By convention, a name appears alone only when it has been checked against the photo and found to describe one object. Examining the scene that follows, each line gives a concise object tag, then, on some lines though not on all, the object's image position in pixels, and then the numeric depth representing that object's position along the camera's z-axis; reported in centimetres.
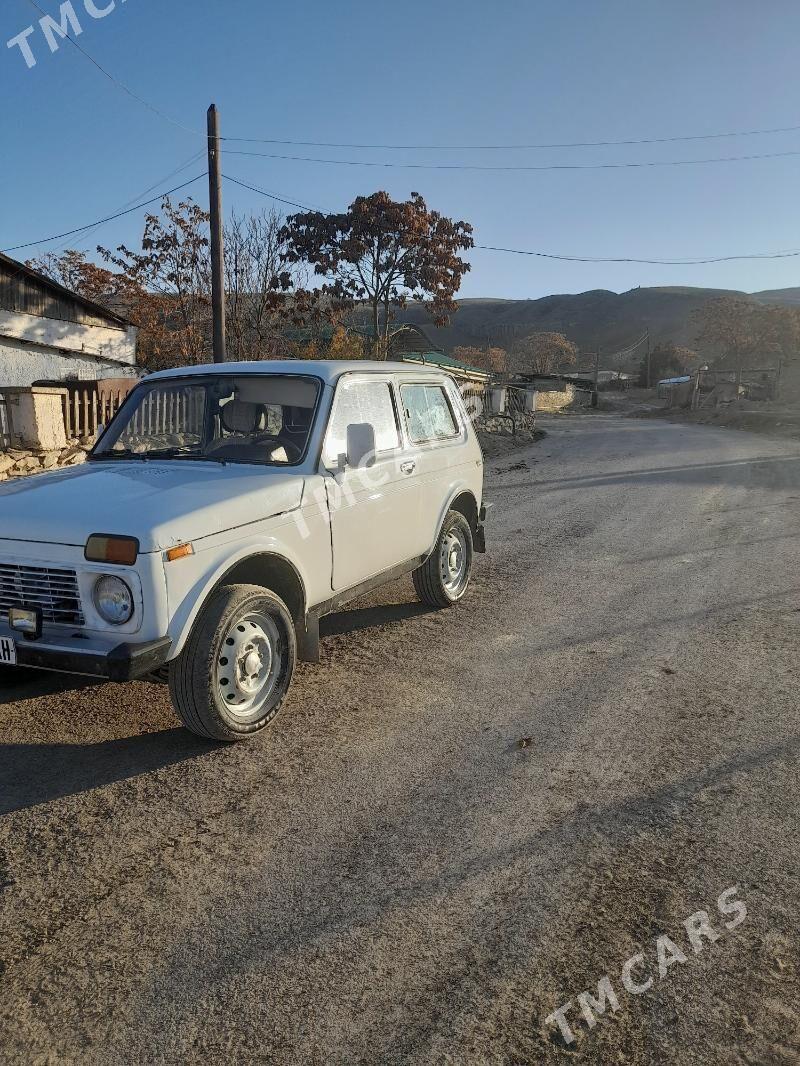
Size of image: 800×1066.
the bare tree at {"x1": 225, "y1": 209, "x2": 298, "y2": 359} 2520
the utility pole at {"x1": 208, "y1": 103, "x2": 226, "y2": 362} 1538
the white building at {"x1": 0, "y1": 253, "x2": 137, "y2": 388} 2438
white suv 341
